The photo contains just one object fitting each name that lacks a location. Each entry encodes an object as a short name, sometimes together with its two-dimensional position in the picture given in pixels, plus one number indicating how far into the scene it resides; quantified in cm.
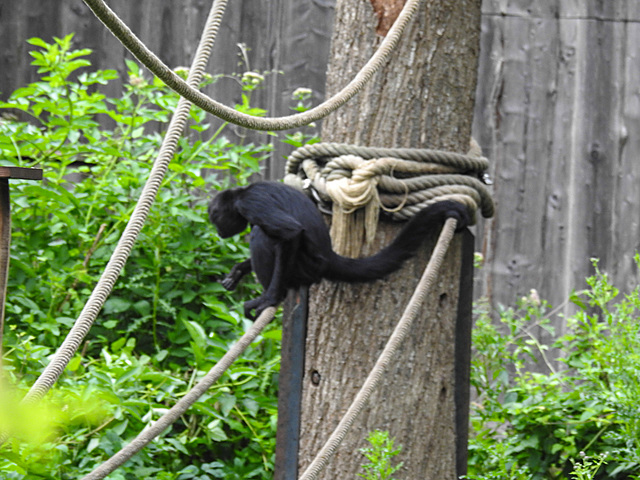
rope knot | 1483
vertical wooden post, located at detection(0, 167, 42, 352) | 1398
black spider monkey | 1484
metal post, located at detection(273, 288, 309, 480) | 1497
